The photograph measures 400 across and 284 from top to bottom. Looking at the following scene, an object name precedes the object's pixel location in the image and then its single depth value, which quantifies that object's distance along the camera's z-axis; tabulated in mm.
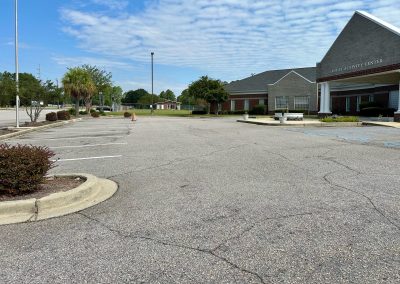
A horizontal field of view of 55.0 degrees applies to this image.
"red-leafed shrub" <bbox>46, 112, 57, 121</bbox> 31547
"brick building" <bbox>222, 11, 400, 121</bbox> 29766
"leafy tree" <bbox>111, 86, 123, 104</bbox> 114250
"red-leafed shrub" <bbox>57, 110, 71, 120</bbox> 34762
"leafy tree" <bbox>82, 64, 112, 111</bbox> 63684
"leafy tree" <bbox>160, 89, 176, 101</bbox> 190250
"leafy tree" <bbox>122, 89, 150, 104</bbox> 173250
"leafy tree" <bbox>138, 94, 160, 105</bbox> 128000
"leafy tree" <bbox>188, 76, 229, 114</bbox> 54781
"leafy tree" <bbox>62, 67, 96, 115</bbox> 47469
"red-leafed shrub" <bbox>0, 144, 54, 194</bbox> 5699
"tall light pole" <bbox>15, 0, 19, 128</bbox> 23186
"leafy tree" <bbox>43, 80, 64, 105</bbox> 27250
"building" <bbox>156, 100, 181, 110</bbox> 147750
